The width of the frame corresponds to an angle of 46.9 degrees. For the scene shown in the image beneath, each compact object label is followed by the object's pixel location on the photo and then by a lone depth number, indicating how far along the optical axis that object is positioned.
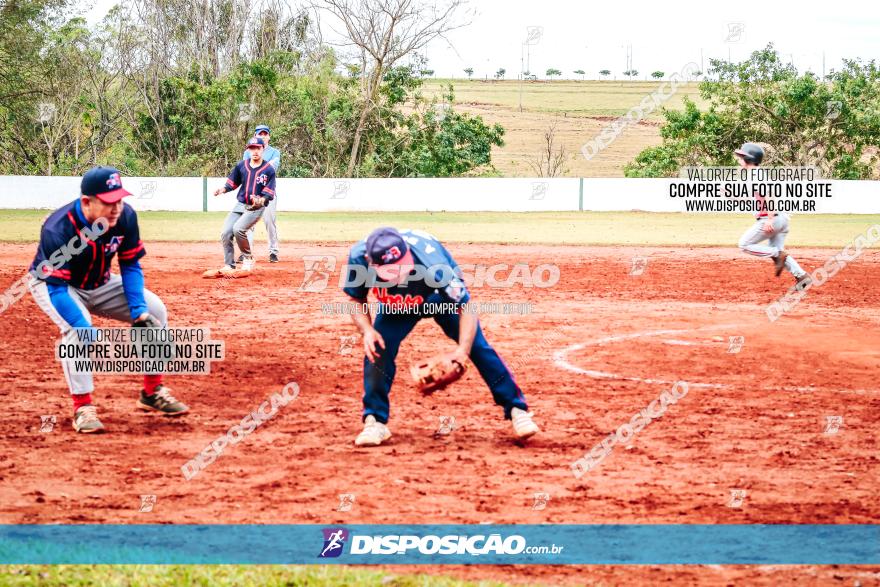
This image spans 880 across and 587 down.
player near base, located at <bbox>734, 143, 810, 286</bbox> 15.58
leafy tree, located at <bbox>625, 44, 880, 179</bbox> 47.53
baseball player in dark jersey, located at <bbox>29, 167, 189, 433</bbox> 7.87
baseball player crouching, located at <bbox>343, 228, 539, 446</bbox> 7.29
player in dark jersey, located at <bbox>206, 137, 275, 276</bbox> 17.70
